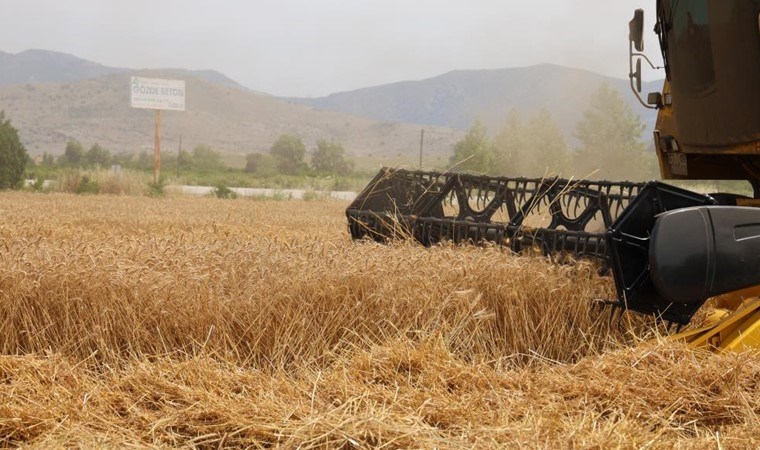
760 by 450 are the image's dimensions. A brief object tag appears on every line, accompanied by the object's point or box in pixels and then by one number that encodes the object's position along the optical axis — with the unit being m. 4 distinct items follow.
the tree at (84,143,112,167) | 66.94
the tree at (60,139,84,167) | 66.00
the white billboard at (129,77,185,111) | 39.47
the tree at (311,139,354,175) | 72.25
